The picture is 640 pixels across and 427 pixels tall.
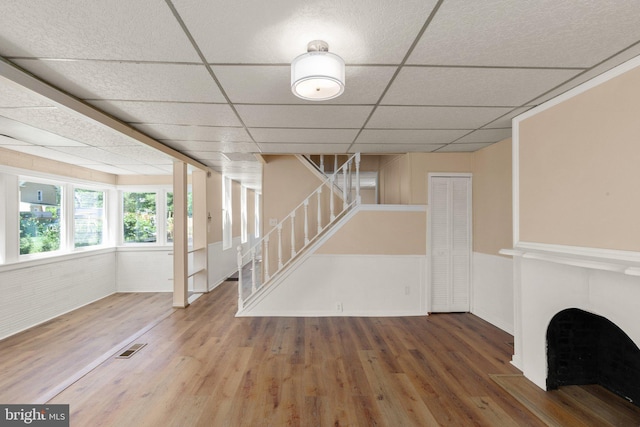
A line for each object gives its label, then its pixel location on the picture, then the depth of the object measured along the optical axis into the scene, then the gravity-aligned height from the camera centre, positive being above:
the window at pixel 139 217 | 5.77 -0.05
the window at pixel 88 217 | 4.99 -0.04
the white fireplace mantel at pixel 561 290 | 1.79 -0.59
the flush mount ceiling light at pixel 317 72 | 1.51 +0.77
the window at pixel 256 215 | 10.18 -0.05
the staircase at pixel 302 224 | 4.98 -0.19
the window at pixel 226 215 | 6.47 -0.02
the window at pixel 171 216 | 5.72 -0.04
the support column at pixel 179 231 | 4.44 -0.26
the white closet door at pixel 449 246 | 4.20 -0.50
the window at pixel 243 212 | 8.13 +0.06
